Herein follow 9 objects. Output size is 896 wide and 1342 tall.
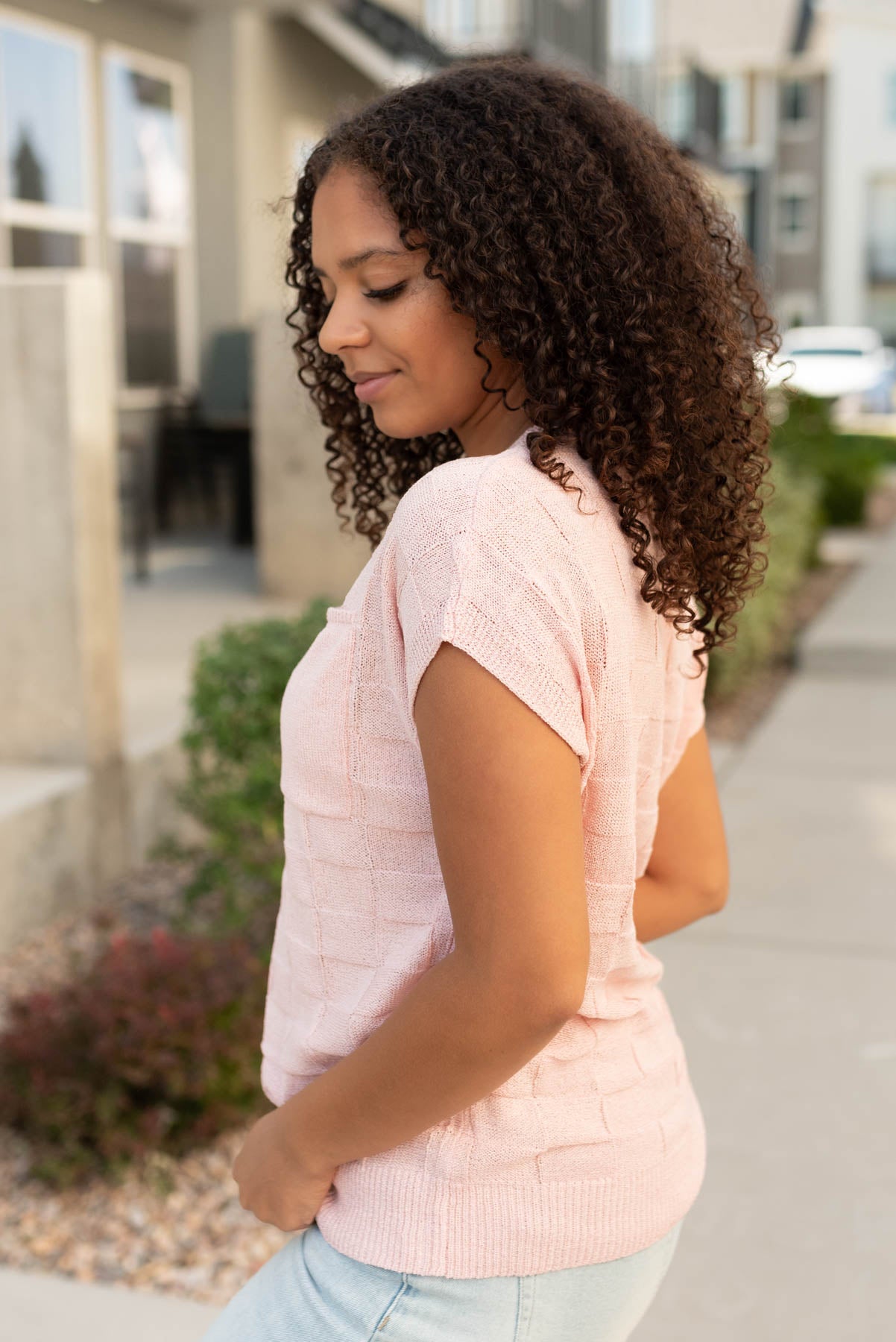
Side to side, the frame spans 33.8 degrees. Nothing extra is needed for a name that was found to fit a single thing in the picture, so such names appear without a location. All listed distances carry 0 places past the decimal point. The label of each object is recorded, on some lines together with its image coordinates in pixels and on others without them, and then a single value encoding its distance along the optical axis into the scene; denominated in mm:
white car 31281
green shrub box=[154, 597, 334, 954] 3768
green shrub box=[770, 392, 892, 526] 10547
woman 999
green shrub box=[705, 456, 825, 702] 7082
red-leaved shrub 2984
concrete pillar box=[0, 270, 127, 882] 4109
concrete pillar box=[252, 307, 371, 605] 7172
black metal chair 9672
